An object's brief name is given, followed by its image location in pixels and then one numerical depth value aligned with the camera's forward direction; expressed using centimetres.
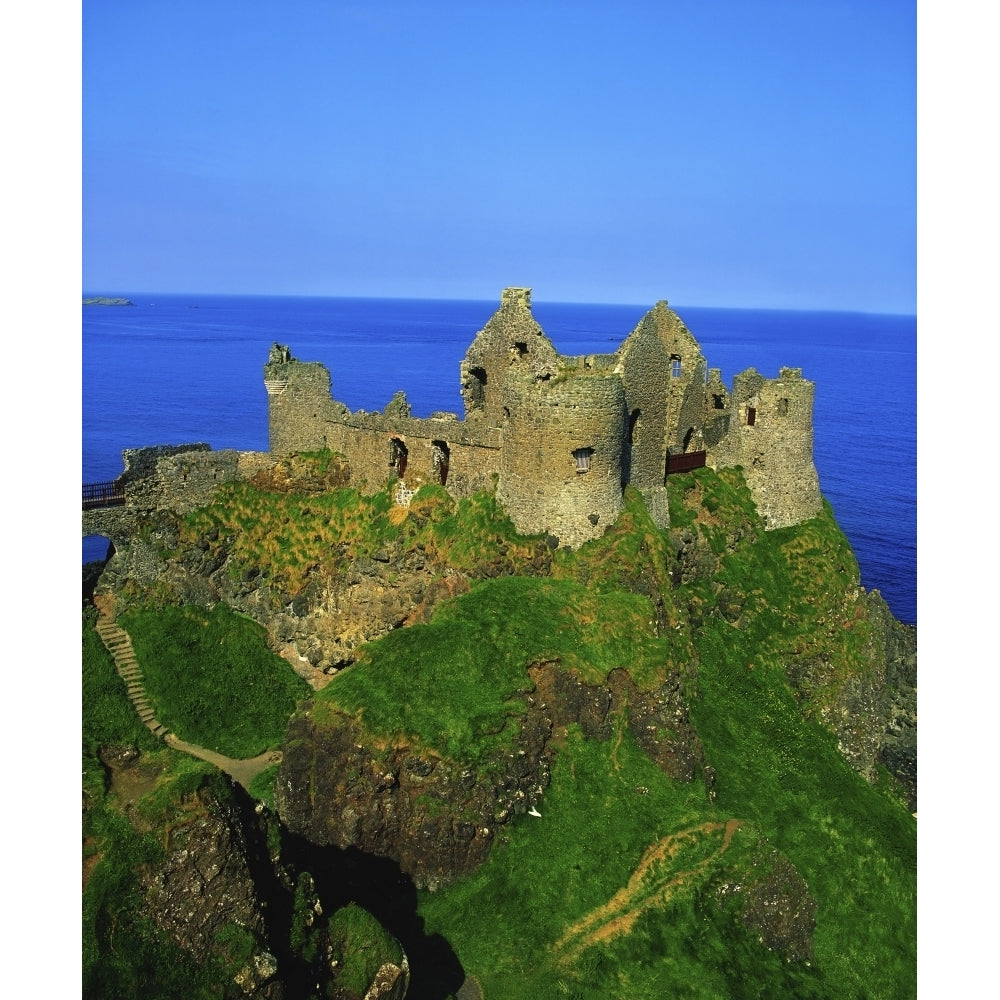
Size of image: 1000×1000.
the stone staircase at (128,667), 3431
